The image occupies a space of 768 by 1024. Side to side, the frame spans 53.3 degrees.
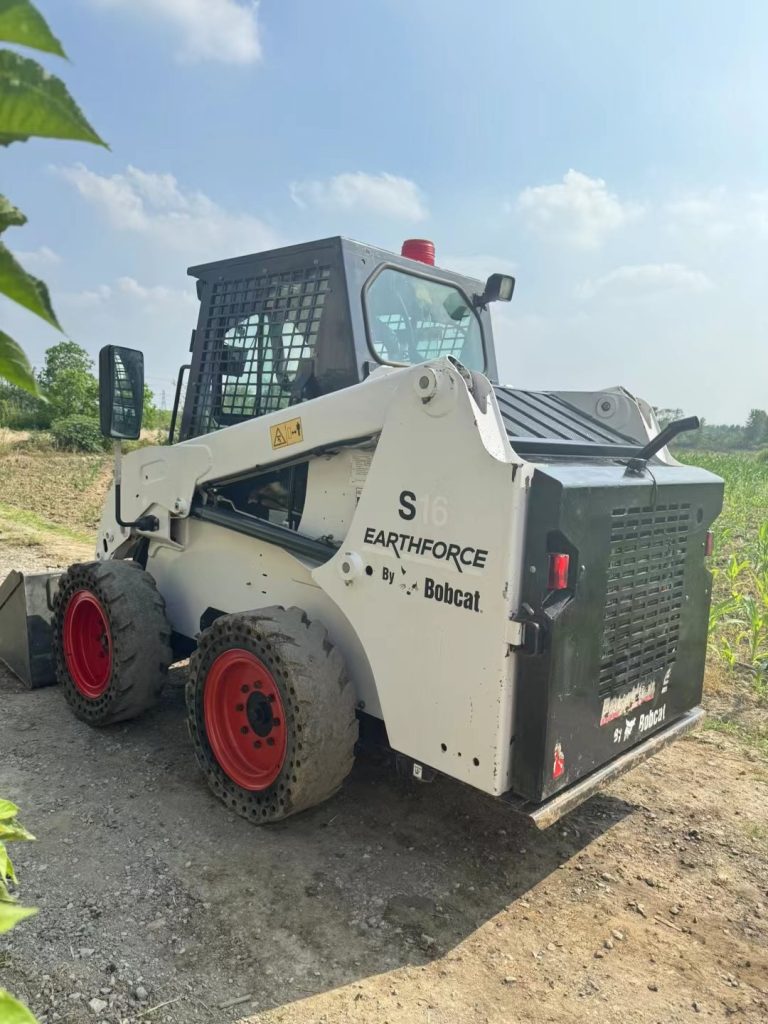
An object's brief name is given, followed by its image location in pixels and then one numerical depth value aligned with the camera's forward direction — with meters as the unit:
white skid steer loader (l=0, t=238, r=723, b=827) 2.72
